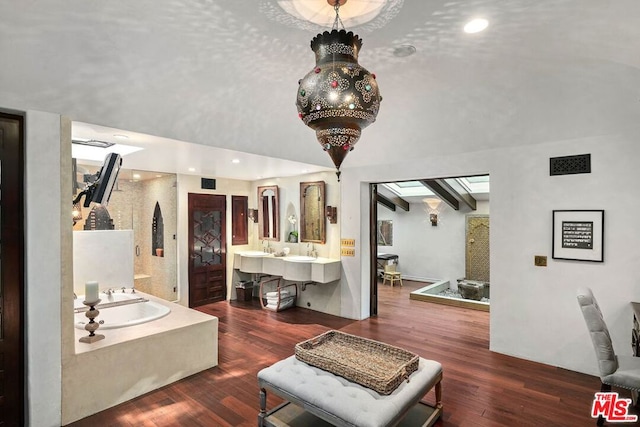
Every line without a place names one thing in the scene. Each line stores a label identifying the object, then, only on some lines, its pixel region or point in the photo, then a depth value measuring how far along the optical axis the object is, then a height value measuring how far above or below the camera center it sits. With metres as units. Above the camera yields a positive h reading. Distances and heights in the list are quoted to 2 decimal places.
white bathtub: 3.69 -1.07
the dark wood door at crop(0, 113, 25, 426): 2.28 -0.37
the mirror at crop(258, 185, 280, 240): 6.16 +0.07
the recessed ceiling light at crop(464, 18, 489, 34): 2.07 +1.23
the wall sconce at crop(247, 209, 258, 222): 6.52 +0.04
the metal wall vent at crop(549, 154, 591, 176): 3.25 +0.51
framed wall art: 3.18 -0.20
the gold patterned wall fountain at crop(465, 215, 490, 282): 7.34 -0.75
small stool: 7.70 -1.40
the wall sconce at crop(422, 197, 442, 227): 7.55 +0.18
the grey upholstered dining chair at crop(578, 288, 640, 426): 2.33 -1.02
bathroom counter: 4.95 -0.81
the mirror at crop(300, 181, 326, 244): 5.50 +0.08
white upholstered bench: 1.95 -1.17
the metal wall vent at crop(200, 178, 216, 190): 5.82 +0.60
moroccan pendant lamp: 1.27 +0.48
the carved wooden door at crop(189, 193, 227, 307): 5.69 -0.58
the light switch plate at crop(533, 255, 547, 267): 3.49 -0.49
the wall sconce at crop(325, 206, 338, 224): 5.30 +0.04
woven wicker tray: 2.18 -1.09
